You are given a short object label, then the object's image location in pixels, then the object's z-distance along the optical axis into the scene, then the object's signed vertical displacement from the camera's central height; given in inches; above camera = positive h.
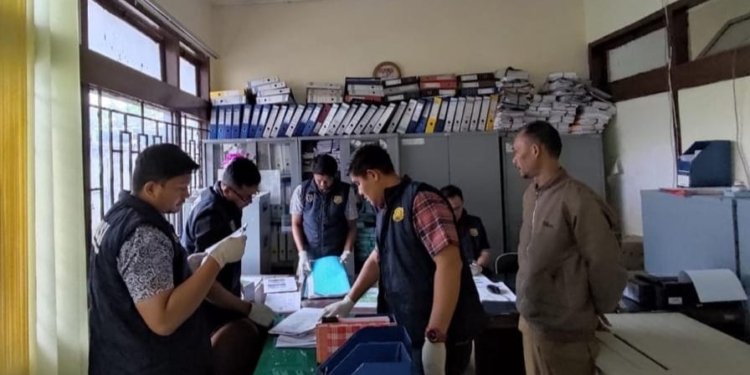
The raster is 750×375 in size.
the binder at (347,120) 157.9 +26.6
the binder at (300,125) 158.1 +25.6
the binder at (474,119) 158.1 +25.4
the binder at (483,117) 157.6 +26.0
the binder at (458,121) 158.1 +25.1
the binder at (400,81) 164.6 +40.6
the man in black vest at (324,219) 136.3 -5.1
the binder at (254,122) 158.2 +27.1
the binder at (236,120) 158.6 +28.1
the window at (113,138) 94.1 +15.4
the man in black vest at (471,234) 123.0 -10.4
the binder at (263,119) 158.2 +28.0
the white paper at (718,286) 76.7 -16.0
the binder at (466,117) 158.2 +26.3
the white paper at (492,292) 94.3 -19.8
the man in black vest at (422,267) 59.9 -9.2
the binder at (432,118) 158.4 +26.2
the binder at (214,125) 159.5 +27.1
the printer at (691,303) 78.0 -19.2
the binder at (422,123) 158.6 +24.9
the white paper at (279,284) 100.0 -17.7
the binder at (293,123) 158.4 +26.3
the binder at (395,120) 159.5 +26.3
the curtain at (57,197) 53.0 +1.6
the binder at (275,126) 158.1 +25.6
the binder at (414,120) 158.9 +25.9
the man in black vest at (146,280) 48.2 -7.6
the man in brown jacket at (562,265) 64.7 -10.2
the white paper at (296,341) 65.9 -19.5
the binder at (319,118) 158.4 +27.7
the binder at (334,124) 157.9 +25.3
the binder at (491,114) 156.9 +26.8
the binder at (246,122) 158.6 +27.3
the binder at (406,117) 159.2 +27.1
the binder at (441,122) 158.4 +24.9
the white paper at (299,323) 69.6 -18.5
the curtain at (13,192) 48.1 +2.0
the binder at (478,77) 164.1 +40.9
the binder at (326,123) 158.1 +25.9
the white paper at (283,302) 86.3 -18.9
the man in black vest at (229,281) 70.7 -12.3
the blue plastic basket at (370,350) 47.4 -15.4
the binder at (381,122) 157.8 +25.5
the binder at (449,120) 158.2 +25.5
